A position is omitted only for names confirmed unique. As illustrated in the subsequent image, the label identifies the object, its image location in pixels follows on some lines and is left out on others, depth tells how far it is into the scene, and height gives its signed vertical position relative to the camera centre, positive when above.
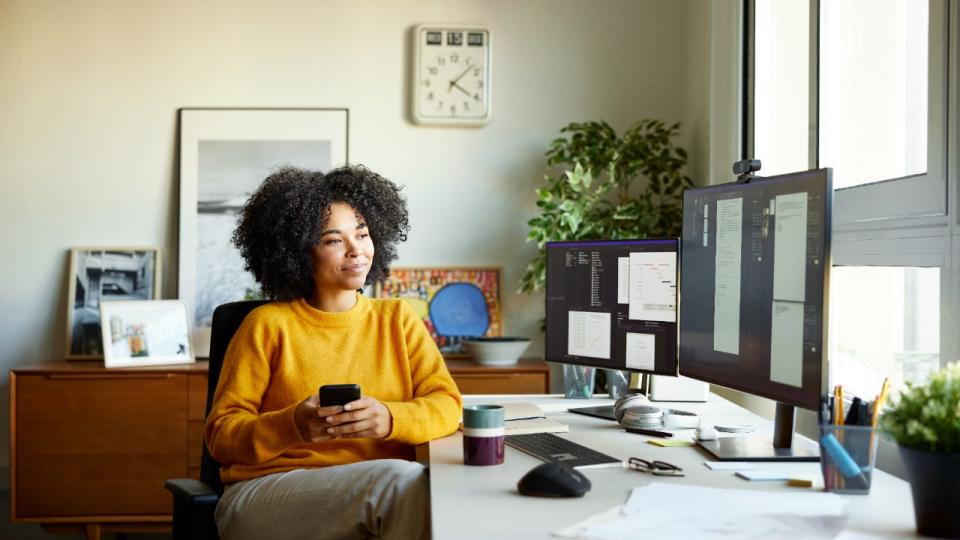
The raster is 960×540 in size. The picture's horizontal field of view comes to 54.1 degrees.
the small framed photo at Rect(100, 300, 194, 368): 3.57 -0.21
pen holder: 1.39 -0.25
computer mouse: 1.39 -0.29
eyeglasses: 1.56 -0.31
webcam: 1.82 +0.23
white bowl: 3.62 -0.26
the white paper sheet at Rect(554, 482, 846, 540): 1.20 -0.31
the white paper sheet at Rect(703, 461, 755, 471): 1.62 -0.31
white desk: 1.24 -0.32
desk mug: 1.65 -0.27
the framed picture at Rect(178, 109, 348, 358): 3.85 +0.46
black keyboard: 1.65 -0.31
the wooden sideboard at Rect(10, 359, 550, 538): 3.45 -0.60
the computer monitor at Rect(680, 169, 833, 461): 1.56 -0.01
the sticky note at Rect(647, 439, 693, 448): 1.84 -0.31
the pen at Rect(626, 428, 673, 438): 1.95 -0.31
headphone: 2.00 -0.28
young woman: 1.71 -0.21
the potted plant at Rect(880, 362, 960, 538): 1.17 -0.20
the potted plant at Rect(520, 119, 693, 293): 3.55 +0.38
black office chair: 1.73 -0.42
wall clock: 3.88 +0.86
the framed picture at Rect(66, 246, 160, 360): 3.83 +0.00
